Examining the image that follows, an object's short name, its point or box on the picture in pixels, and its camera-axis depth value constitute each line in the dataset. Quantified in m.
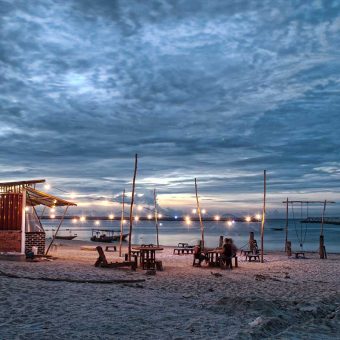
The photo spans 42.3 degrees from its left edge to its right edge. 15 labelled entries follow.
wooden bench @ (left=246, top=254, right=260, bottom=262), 24.84
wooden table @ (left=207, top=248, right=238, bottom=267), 20.53
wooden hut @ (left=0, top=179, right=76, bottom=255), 19.70
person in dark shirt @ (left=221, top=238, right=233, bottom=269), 20.06
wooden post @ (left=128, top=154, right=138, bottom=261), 20.60
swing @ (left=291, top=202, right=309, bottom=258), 28.45
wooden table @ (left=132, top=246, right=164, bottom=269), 18.55
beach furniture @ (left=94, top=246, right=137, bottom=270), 18.20
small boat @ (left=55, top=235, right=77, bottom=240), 68.39
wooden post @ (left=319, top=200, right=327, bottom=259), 28.91
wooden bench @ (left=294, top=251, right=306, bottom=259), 28.45
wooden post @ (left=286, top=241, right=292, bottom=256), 30.16
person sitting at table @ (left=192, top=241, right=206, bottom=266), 20.72
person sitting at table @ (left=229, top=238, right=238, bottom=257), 20.59
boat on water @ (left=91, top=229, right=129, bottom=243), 60.16
